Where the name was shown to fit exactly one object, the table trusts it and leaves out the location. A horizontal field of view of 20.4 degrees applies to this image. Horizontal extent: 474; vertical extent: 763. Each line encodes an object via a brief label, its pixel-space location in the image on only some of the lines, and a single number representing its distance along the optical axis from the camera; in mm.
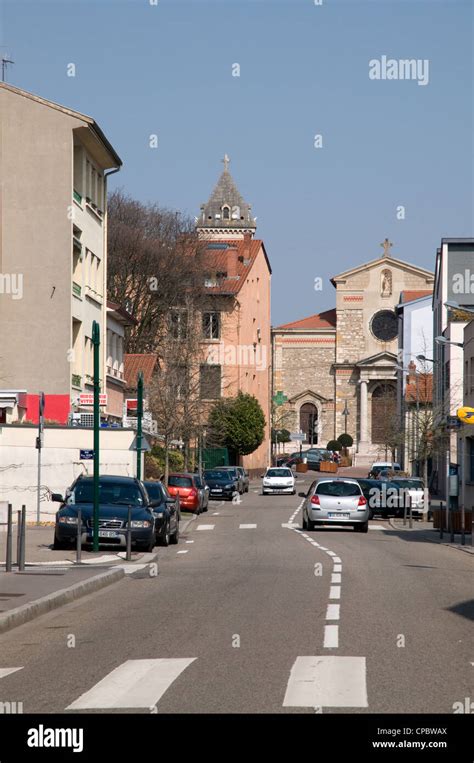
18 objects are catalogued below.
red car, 45062
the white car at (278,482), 64062
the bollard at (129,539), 22188
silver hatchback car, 34562
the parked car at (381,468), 69000
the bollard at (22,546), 18062
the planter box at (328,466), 93125
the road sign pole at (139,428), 35156
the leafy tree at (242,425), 77044
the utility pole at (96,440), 22516
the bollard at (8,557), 17741
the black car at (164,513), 26875
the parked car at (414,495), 45375
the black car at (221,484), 59125
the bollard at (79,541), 19805
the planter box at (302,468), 93625
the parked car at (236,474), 61119
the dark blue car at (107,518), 23969
